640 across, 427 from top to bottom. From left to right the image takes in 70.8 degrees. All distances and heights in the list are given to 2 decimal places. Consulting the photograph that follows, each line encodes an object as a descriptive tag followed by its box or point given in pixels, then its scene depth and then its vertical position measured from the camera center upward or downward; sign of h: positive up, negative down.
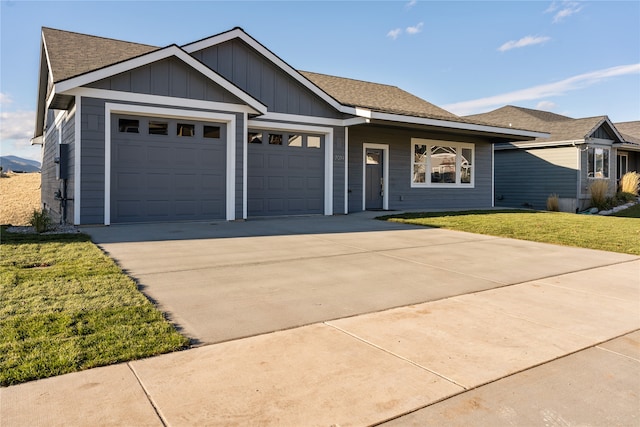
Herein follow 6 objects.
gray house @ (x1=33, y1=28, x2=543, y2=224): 10.04 +1.71
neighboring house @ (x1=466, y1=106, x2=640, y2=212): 20.55 +1.89
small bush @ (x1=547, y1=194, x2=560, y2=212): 19.69 -0.17
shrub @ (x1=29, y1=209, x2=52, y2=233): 8.82 -0.50
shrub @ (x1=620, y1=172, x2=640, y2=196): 21.47 +0.85
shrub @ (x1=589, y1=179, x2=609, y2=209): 19.72 +0.31
